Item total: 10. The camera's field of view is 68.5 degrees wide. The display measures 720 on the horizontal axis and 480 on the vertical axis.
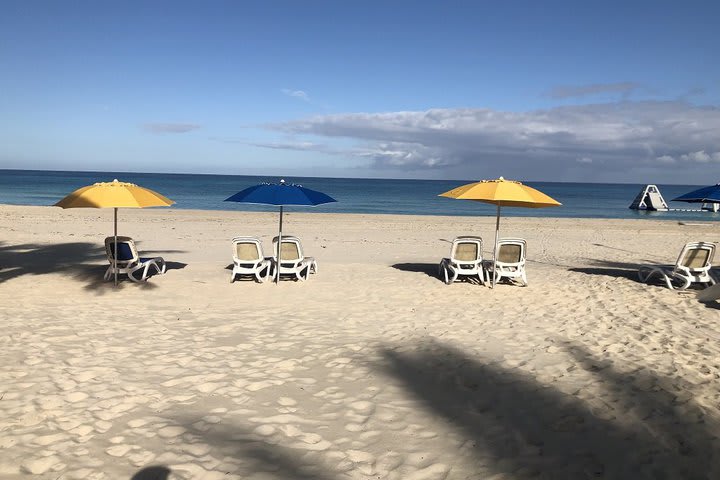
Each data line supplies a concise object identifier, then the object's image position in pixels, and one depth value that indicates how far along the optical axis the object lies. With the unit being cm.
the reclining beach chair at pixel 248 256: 924
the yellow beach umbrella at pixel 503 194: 844
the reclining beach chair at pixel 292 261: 945
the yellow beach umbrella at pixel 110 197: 776
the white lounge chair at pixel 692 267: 904
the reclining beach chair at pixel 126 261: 876
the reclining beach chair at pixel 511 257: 928
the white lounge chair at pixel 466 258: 927
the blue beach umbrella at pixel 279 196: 879
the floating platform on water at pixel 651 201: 4959
